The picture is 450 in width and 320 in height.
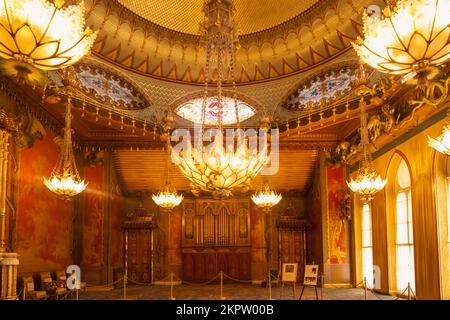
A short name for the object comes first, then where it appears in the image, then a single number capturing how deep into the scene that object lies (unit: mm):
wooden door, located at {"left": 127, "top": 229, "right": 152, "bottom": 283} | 17688
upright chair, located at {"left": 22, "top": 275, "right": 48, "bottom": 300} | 10547
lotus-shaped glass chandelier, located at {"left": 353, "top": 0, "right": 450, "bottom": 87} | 4047
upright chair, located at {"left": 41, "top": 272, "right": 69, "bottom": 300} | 11604
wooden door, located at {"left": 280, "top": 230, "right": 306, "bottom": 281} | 17845
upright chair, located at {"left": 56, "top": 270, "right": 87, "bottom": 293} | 12817
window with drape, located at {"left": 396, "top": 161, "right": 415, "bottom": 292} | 11766
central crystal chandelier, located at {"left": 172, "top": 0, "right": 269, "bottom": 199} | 7473
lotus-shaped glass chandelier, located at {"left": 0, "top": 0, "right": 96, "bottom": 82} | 3928
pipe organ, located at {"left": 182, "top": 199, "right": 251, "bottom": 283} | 17938
